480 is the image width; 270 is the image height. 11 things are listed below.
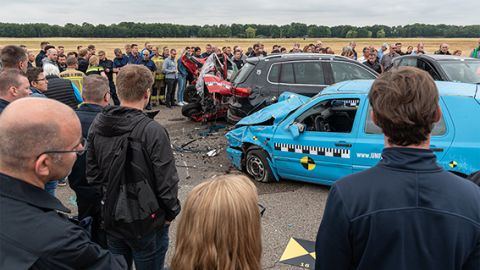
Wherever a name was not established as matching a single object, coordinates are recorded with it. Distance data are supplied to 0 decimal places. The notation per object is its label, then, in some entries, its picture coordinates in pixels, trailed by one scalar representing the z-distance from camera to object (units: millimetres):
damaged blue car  4551
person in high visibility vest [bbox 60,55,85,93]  7406
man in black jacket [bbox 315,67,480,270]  1538
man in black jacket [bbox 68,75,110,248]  3455
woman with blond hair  1589
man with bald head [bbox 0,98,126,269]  1372
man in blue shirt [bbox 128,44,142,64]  13086
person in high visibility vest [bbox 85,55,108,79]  10578
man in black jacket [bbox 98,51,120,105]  12547
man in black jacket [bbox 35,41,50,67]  11841
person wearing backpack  2598
